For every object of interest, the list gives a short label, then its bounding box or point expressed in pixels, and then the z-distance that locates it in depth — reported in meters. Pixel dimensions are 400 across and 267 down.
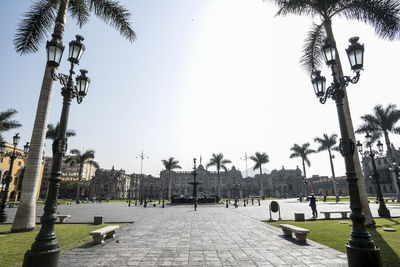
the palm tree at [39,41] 9.99
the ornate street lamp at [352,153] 4.39
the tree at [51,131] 34.84
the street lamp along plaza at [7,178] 13.32
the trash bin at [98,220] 12.74
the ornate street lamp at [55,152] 4.54
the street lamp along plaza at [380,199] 14.29
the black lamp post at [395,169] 23.01
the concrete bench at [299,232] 7.70
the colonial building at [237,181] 83.31
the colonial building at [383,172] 67.81
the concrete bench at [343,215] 13.93
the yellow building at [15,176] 45.66
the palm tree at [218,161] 52.69
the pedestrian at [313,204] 15.48
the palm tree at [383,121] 25.98
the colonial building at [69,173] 85.59
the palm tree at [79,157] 45.12
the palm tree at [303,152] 51.53
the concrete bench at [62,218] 13.65
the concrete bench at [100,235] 7.58
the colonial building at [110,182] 73.88
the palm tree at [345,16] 10.16
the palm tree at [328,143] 44.28
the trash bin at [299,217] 13.62
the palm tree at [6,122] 26.17
